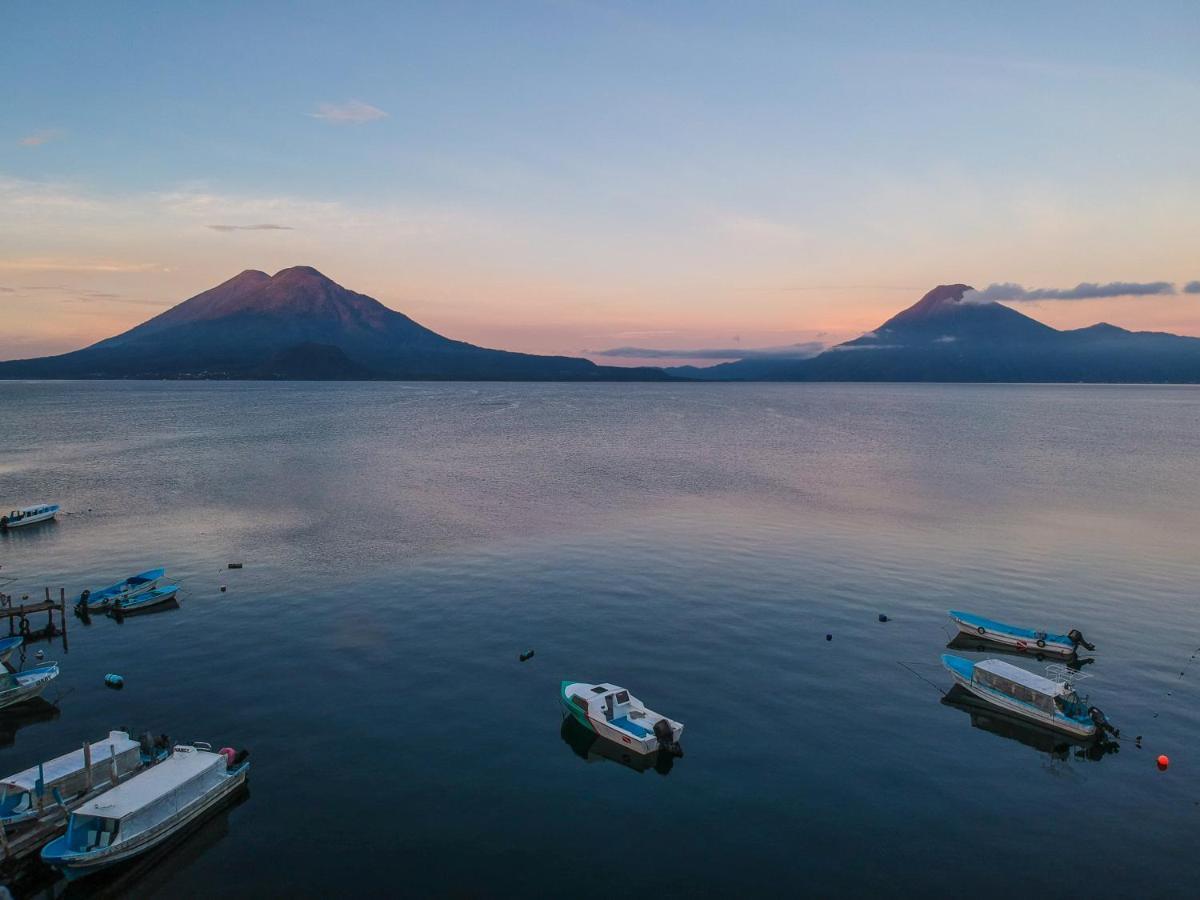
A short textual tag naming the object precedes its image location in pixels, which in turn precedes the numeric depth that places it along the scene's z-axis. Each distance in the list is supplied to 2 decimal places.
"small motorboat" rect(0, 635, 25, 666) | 46.75
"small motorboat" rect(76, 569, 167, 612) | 56.72
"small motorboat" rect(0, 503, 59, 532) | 83.31
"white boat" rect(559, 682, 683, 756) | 37.34
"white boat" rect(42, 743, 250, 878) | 28.61
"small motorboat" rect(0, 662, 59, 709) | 41.69
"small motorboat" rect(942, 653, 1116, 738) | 40.78
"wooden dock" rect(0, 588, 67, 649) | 52.28
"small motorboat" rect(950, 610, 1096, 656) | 50.06
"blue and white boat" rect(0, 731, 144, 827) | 30.45
